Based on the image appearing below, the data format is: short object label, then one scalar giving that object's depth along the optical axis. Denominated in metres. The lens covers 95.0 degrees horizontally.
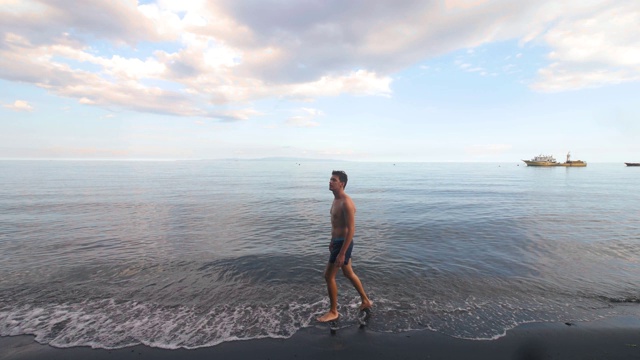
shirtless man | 5.35
